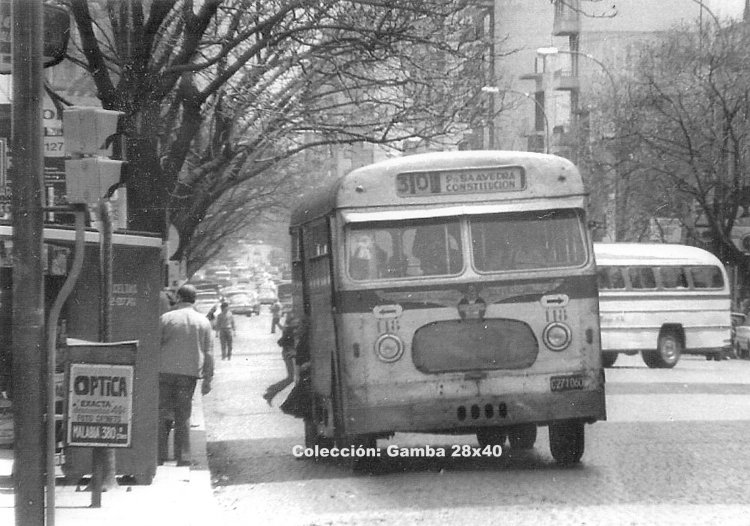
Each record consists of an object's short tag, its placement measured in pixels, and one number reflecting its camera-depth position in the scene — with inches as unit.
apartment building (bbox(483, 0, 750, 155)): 1599.4
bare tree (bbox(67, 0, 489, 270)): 610.2
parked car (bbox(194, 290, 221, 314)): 2853.6
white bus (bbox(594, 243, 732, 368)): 1310.3
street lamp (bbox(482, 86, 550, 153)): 907.9
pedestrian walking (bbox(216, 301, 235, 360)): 1594.6
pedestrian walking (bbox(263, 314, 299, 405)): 649.3
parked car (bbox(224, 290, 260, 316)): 3501.0
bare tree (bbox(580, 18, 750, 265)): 1593.3
